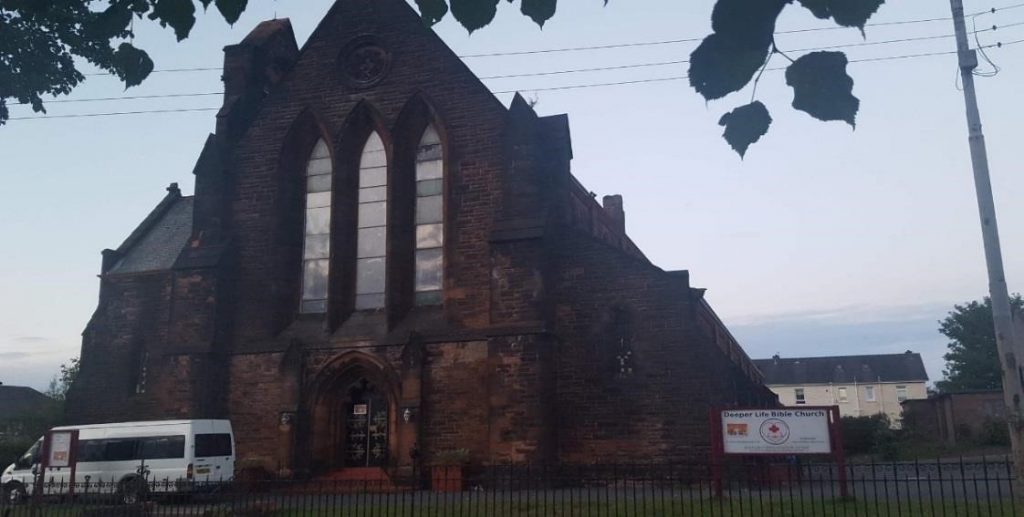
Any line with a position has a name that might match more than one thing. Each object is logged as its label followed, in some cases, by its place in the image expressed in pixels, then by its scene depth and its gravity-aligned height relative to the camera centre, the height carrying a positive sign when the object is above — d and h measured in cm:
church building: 2031 +366
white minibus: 1978 -14
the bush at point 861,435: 4369 +9
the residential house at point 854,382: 8256 +529
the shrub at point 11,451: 2962 -7
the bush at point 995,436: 4275 -4
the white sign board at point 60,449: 1847 -2
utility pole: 1182 +249
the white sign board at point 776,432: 1532 +10
